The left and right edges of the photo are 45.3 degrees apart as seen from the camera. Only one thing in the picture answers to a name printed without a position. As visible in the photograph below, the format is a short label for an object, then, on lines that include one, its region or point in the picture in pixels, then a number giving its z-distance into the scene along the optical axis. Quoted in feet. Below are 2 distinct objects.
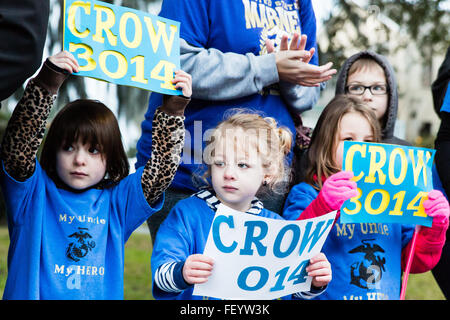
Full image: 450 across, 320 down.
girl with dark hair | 6.05
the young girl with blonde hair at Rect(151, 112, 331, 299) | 6.35
